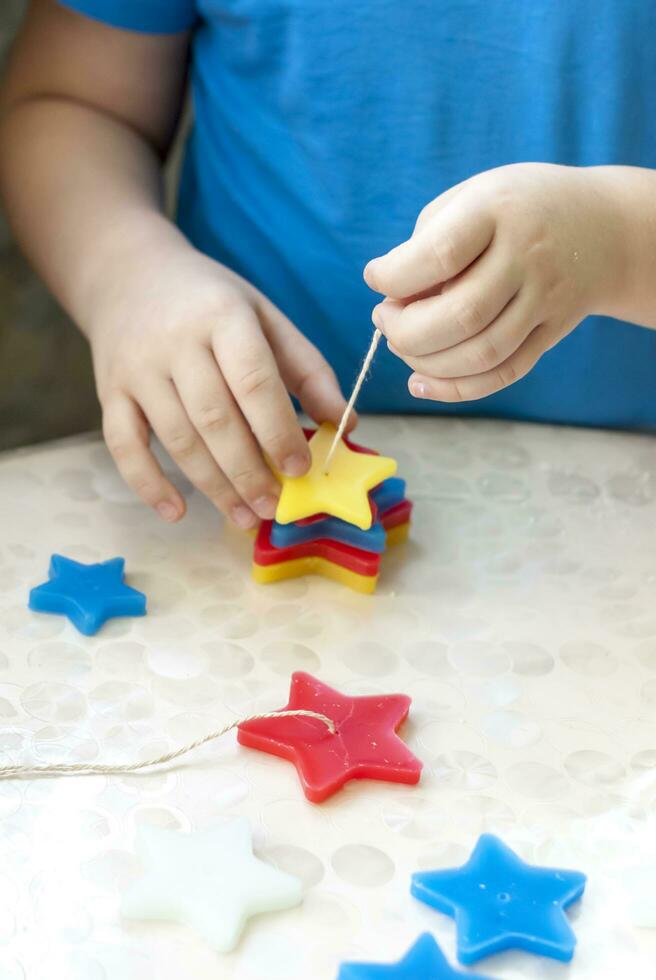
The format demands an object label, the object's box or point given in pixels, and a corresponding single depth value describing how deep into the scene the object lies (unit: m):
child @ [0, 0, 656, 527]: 0.58
